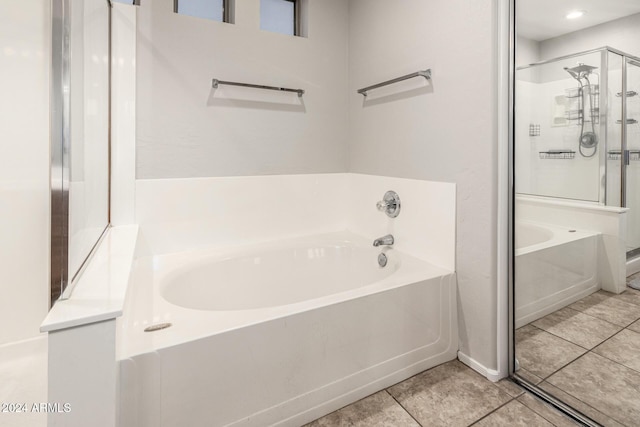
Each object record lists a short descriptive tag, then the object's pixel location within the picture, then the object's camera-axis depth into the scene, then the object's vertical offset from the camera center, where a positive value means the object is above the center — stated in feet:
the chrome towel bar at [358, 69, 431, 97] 5.73 +2.54
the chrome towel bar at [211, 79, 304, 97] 6.50 +2.63
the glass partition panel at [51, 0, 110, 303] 2.87 +0.82
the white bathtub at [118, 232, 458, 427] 3.38 -1.59
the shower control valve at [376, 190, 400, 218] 6.65 +0.17
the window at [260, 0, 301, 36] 7.41 +4.54
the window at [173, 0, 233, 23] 6.59 +4.20
